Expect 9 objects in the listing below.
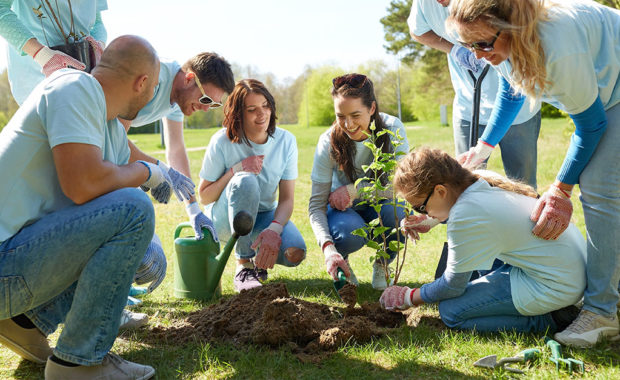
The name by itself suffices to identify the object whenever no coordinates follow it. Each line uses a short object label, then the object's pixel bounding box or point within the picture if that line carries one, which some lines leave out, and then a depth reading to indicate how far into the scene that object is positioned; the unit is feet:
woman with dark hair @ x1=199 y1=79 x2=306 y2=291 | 11.91
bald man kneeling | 6.84
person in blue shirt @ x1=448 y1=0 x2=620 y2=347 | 7.13
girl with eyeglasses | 8.41
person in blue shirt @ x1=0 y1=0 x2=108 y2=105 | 9.87
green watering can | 11.36
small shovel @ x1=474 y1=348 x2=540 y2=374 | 7.69
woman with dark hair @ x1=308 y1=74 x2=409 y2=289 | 11.53
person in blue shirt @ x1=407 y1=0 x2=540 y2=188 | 11.51
